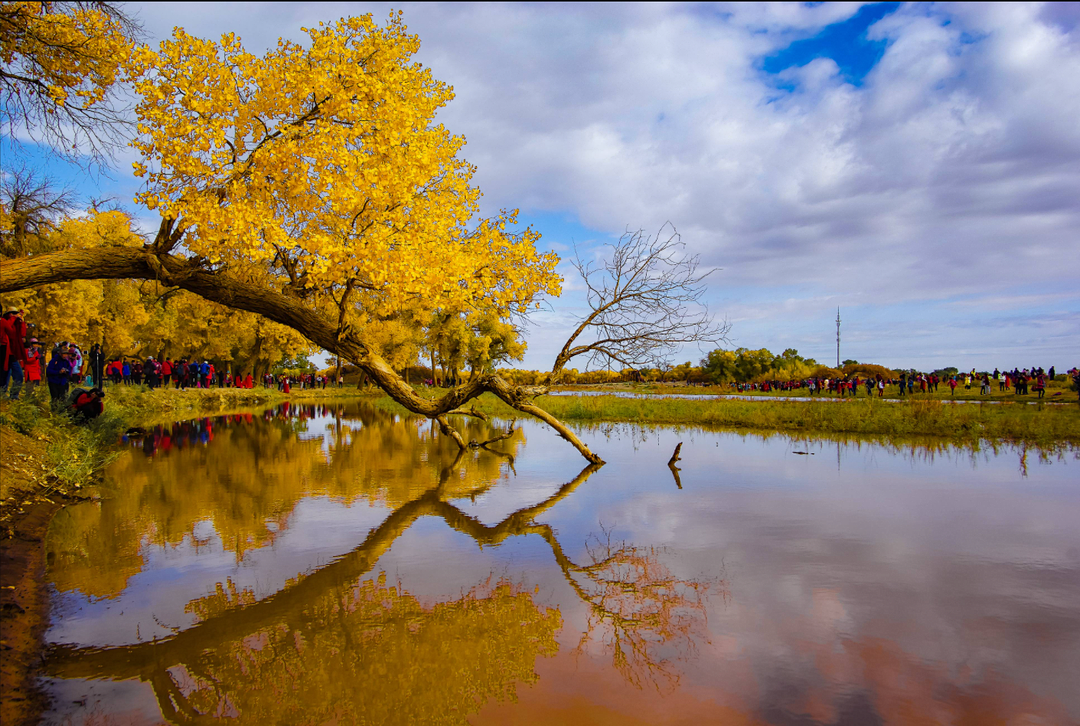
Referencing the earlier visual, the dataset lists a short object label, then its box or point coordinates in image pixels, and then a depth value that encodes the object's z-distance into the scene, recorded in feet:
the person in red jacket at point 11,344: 43.06
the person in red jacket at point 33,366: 56.85
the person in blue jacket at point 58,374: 50.01
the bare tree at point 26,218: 52.06
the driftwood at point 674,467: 38.50
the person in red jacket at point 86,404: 45.48
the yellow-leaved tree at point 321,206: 38.58
